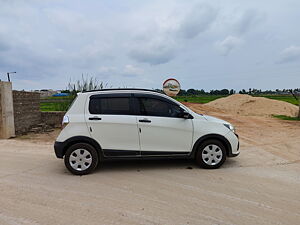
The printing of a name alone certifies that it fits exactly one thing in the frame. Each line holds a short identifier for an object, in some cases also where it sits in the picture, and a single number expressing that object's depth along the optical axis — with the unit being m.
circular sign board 10.86
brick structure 9.58
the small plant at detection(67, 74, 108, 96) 12.41
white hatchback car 4.71
